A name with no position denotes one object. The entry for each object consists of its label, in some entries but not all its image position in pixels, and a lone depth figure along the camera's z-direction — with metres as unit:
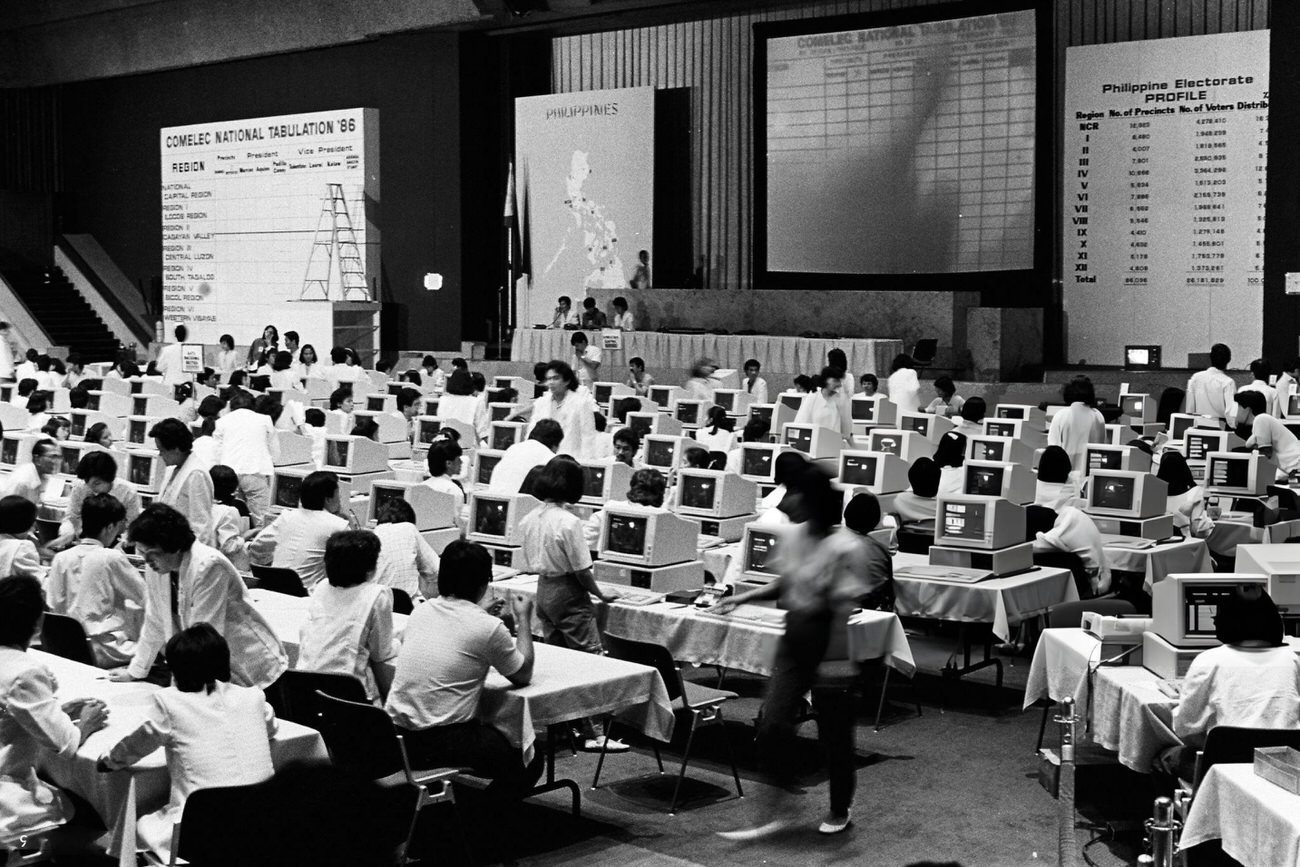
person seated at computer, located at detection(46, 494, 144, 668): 6.52
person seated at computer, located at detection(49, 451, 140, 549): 8.20
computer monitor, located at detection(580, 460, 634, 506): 9.88
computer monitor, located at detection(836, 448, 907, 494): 10.29
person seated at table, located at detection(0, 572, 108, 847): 4.74
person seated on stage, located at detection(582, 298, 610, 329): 20.84
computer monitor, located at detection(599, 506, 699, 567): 7.67
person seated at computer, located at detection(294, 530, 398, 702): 5.77
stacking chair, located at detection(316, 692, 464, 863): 5.31
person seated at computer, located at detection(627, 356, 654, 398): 16.55
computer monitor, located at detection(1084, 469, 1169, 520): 9.05
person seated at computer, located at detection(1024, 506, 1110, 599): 8.41
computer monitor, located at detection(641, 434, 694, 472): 11.00
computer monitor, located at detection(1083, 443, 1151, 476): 10.10
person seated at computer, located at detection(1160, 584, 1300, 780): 5.14
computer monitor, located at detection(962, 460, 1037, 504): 9.22
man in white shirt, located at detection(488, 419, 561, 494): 9.45
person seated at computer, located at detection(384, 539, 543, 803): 5.58
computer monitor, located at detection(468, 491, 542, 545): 8.39
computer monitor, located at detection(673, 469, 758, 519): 9.10
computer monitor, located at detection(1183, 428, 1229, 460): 11.32
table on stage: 18.38
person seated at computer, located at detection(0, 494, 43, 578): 6.84
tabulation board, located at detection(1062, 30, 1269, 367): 18.56
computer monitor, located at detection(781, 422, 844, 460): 11.88
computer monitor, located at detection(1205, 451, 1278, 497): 10.08
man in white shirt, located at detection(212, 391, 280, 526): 10.91
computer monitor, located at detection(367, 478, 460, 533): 8.60
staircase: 27.09
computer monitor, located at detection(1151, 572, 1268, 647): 5.73
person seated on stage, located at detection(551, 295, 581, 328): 21.44
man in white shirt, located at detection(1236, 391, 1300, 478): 11.27
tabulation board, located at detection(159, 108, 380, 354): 24.56
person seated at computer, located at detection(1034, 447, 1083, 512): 9.52
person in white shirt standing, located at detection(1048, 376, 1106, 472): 11.73
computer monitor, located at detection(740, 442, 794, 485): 10.50
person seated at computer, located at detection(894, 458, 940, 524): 9.20
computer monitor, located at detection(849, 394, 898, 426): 14.47
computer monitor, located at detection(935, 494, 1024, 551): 8.09
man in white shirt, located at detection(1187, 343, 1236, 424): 13.90
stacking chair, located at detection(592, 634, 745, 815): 6.19
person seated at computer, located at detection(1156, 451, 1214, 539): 9.34
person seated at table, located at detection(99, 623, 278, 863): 4.64
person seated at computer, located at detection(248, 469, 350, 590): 7.73
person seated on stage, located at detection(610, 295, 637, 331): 20.83
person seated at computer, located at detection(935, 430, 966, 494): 9.52
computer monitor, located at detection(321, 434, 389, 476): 11.48
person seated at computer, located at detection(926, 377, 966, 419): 14.83
